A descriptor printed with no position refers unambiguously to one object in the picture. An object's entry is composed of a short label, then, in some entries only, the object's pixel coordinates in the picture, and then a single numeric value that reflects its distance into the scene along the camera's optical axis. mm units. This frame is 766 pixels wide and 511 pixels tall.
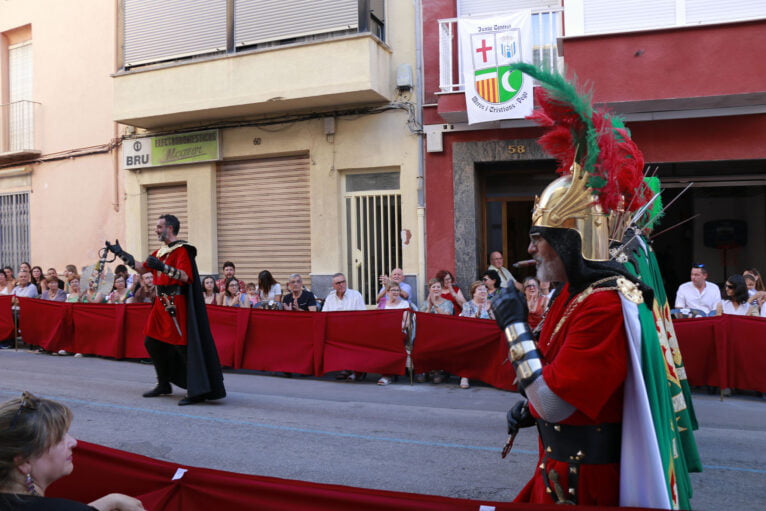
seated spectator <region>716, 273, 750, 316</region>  8625
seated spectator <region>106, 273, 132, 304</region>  11934
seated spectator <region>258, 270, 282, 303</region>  11219
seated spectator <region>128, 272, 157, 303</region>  11641
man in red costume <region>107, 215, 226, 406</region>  7289
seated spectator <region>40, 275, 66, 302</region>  13181
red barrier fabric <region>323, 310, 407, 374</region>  8977
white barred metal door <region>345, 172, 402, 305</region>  13023
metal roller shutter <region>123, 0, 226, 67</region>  13812
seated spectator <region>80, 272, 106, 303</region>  12288
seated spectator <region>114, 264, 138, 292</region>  12422
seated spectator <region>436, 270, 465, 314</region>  10266
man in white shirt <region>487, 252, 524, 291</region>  10383
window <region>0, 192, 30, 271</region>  18031
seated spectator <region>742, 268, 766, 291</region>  9092
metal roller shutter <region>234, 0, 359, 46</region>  12508
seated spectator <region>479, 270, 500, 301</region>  9719
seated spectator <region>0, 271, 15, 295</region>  13727
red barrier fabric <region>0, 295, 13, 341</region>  12781
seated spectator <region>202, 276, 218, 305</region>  11578
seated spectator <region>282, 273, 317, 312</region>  10539
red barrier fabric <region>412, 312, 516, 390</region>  8484
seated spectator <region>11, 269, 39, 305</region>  13297
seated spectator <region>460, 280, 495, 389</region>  9170
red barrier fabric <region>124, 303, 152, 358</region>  10695
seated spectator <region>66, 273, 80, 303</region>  12688
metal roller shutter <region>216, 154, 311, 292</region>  13883
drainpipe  12477
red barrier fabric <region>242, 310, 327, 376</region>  9328
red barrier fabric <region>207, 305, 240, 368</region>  9922
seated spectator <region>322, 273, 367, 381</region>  10297
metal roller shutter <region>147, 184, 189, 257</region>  15273
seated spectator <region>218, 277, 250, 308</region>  11156
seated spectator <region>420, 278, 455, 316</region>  9633
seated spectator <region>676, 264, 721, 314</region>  9219
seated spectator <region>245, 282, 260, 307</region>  11188
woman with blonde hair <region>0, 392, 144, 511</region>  2138
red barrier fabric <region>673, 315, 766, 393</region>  7617
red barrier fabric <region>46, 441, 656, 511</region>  2312
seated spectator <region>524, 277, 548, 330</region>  8742
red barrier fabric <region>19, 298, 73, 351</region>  11777
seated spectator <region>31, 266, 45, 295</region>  14453
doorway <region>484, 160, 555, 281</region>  12875
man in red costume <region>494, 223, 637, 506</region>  2328
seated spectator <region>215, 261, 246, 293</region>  11617
